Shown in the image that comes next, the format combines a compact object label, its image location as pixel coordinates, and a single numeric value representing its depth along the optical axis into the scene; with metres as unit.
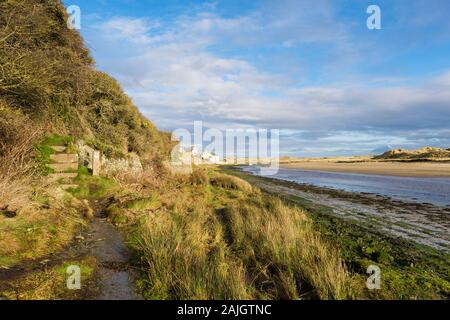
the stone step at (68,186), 13.97
